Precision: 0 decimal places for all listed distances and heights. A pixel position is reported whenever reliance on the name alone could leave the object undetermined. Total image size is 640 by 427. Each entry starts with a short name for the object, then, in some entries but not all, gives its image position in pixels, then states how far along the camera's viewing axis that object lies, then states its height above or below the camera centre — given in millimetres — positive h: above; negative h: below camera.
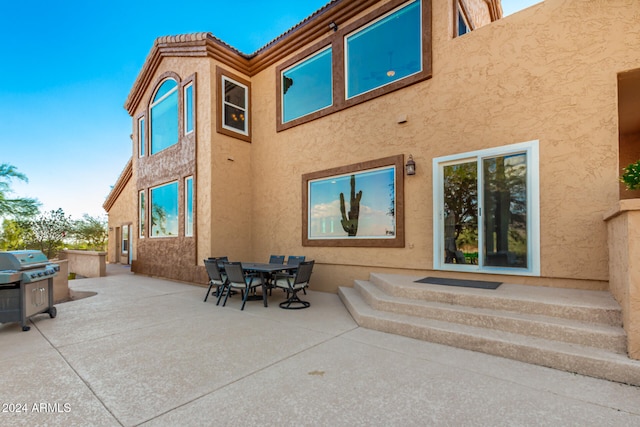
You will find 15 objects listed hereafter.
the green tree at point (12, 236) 16531 -781
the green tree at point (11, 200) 19906 +1608
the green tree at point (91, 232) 21602 -766
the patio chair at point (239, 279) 5590 -1161
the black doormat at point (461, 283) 4629 -1083
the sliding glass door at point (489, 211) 4734 +161
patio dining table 5732 -987
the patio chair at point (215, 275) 6066 -1153
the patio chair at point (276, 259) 7311 -987
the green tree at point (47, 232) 16125 -517
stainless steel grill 4414 -994
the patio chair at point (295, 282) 5617 -1238
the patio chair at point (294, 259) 6977 -949
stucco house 4312 +1626
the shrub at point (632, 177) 3080 +456
